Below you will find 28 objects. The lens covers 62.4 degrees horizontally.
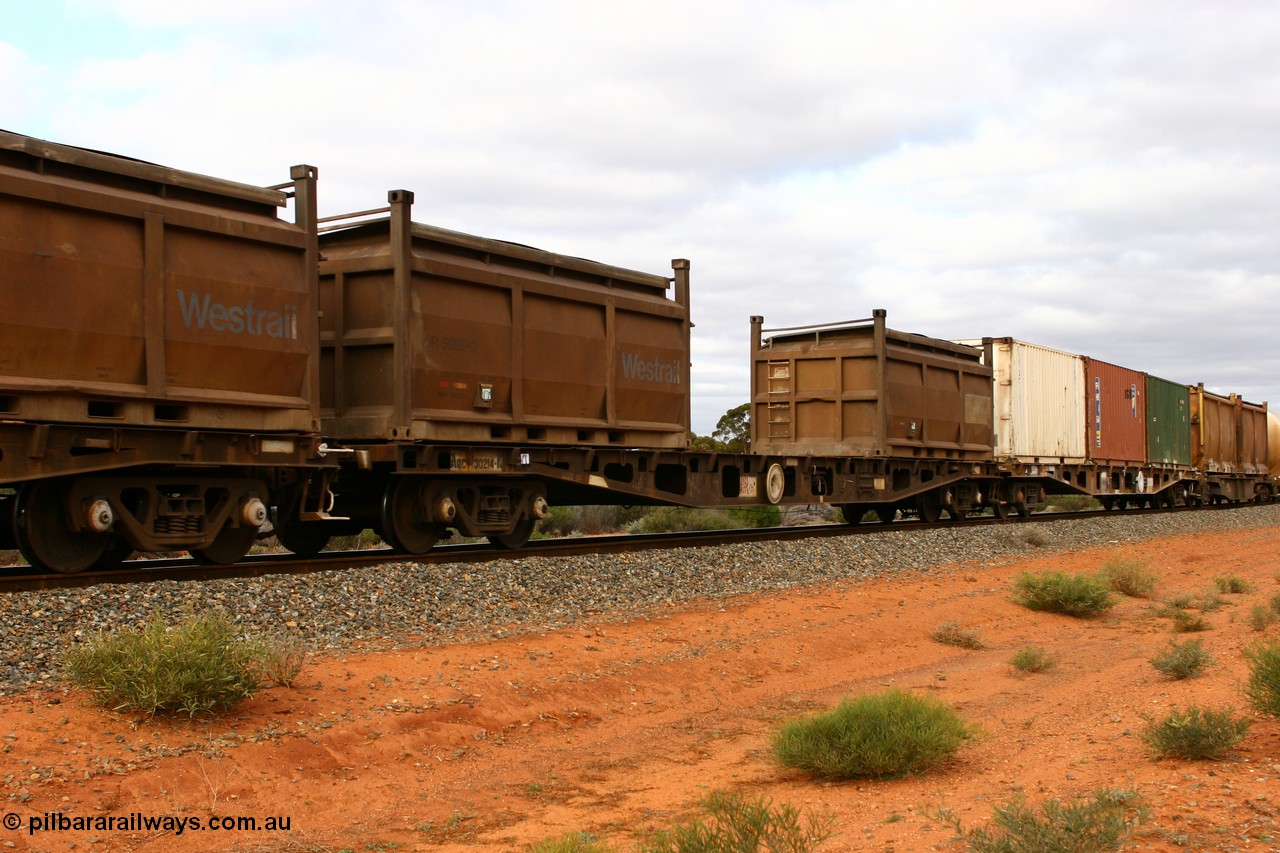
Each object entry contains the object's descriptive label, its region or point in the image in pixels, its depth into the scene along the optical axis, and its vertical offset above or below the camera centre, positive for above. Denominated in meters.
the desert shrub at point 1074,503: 39.66 -1.91
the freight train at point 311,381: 8.67 +0.79
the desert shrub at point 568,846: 4.46 -1.70
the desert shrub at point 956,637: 11.09 -1.91
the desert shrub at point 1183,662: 8.16 -1.61
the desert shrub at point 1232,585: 14.40 -1.78
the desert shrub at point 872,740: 6.27 -1.71
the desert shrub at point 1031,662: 9.59 -1.88
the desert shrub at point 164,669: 6.30 -1.31
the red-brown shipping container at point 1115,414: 27.62 +1.14
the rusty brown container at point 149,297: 8.41 +1.39
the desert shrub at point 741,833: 4.53 -1.66
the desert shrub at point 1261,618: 10.50 -1.64
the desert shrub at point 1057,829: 4.10 -1.49
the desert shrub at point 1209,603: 12.70 -1.82
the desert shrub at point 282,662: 7.09 -1.40
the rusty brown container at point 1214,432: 35.78 +0.83
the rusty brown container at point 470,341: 11.45 +1.36
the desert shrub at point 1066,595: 12.93 -1.72
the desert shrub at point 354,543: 20.95 -1.78
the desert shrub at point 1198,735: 5.63 -1.50
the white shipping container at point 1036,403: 23.97 +1.23
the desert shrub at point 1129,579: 14.59 -1.71
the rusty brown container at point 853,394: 19.55 +1.18
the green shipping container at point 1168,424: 31.73 +0.98
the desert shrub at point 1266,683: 6.33 -1.39
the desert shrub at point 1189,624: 11.41 -1.84
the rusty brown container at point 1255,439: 41.56 +0.65
